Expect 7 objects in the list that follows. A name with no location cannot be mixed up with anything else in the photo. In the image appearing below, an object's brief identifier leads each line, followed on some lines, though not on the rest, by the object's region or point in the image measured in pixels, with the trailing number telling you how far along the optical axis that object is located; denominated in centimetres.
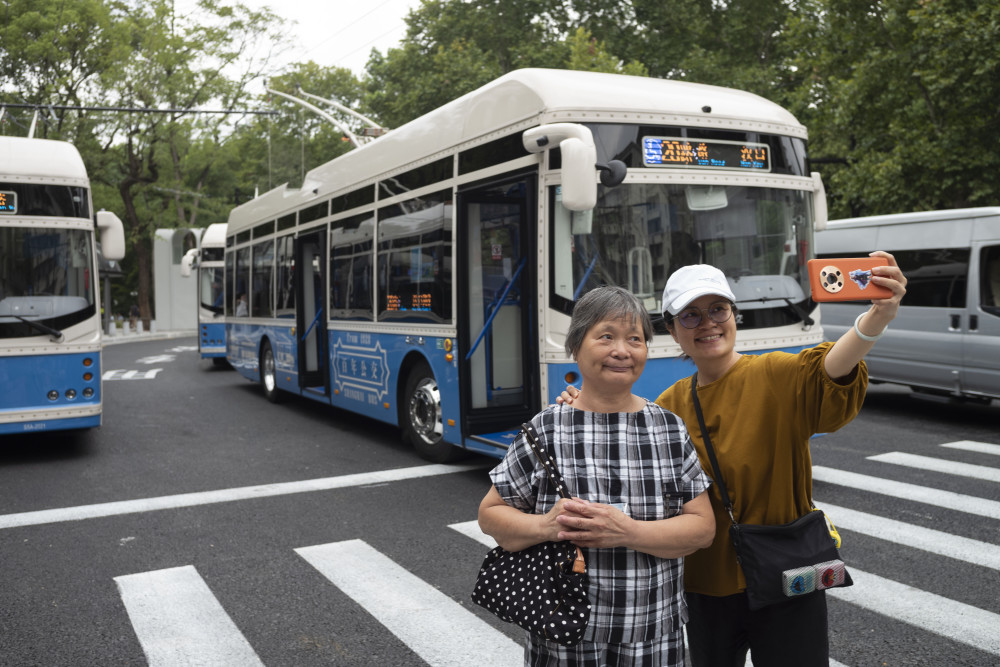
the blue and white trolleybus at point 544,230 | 679
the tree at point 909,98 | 1537
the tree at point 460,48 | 2808
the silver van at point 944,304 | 1066
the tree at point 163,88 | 3403
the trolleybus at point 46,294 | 915
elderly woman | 219
